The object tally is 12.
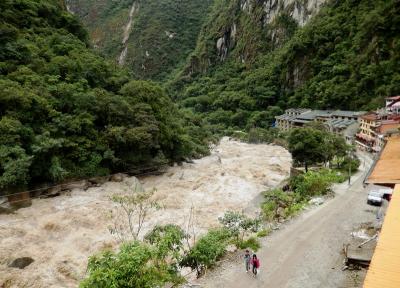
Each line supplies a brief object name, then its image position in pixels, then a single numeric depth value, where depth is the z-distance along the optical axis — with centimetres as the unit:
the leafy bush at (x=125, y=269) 1229
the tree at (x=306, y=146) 4056
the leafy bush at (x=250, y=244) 1966
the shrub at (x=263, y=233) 2111
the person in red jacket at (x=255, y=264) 1631
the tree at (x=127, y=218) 2669
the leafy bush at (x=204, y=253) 1698
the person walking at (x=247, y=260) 1692
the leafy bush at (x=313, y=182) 3061
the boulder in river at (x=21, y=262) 2222
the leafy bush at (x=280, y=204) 2544
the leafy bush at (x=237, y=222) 2092
